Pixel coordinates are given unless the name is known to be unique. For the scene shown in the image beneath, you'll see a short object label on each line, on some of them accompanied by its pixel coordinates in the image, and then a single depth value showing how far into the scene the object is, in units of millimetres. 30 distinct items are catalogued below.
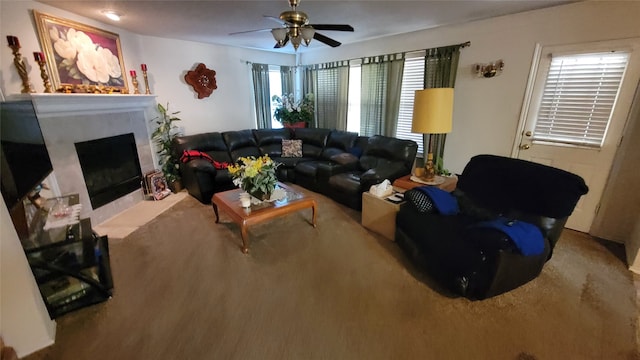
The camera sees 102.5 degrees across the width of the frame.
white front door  2418
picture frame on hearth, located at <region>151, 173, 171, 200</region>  3842
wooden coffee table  2494
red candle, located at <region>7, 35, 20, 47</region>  2137
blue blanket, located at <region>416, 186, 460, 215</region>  2342
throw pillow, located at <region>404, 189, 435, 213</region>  2357
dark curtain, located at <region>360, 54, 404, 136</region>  4027
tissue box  2808
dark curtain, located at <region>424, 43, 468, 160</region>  3387
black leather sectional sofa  3574
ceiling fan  2002
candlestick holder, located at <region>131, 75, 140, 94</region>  3484
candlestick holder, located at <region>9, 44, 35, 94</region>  2193
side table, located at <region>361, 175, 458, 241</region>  2686
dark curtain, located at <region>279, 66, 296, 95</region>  5480
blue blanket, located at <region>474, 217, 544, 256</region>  1755
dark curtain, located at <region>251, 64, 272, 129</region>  5057
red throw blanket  3873
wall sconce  3072
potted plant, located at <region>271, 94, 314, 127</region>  5160
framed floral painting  2576
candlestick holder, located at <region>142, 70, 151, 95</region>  3658
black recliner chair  1811
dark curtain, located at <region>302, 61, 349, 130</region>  4801
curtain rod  3240
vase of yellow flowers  2582
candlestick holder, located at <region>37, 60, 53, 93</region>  2396
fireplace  2643
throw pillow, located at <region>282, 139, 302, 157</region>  4766
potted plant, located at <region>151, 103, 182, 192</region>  4047
